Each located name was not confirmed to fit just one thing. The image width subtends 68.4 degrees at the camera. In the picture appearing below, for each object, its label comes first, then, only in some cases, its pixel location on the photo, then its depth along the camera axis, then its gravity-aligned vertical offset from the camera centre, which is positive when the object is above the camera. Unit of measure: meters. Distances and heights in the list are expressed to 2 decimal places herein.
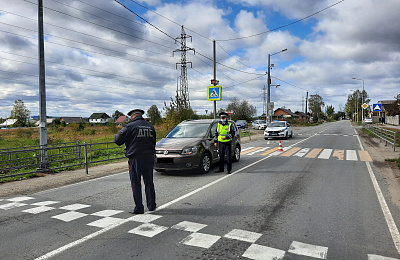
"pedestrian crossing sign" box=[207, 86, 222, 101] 21.28 +2.08
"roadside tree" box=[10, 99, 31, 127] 67.09 +2.53
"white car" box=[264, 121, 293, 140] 24.73 -0.78
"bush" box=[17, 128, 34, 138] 31.35 -1.14
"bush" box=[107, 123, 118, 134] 35.47 -0.74
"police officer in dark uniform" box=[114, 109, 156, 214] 5.18 -0.52
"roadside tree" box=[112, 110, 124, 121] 113.53 +3.19
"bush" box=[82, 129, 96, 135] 36.50 -1.24
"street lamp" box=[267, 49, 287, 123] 32.83 +4.41
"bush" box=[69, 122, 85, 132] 25.86 -0.32
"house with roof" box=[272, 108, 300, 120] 129.75 +3.49
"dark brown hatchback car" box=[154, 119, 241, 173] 8.50 -0.78
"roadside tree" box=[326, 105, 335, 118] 182.88 +5.99
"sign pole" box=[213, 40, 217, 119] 25.10 +4.95
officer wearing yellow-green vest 9.20 -0.53
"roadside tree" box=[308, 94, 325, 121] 119.82 +6.81
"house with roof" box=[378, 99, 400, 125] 56.02 +0.01
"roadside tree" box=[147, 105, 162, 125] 90.28 +3.91
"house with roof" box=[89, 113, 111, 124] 138.62 +2.45
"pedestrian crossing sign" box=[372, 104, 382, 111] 26.64 +1.19
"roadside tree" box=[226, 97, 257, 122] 70.44 +3.19
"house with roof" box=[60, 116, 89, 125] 129.62 +1.98
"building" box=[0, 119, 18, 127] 111.56 -0.25
